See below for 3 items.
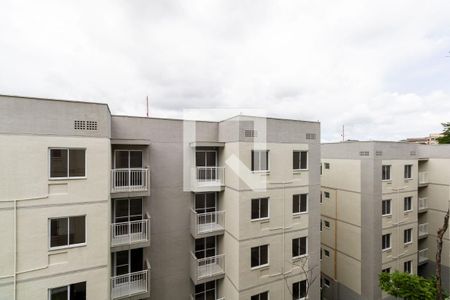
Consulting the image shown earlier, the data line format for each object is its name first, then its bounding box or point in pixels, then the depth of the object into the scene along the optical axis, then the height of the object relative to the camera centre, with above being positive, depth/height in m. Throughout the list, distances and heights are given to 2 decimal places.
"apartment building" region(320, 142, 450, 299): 16.45 -4.85
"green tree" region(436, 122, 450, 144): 27.79 +1.74
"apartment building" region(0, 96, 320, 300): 8.00 -2.57
